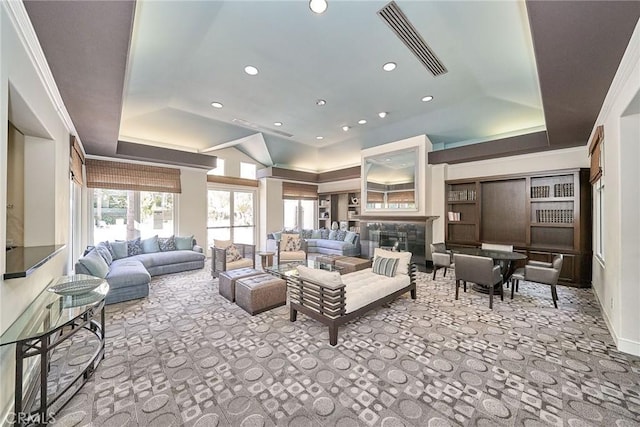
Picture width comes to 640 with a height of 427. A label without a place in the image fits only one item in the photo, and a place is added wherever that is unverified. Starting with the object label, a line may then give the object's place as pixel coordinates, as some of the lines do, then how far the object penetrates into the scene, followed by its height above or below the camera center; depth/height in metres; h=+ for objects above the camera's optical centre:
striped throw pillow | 3.77 -0.82
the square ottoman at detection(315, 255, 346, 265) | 5.21 -1.02
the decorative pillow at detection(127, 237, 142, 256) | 5.47 -0.75
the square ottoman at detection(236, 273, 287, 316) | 3.35 -1.13
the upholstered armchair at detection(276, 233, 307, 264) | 5.88 -0.89
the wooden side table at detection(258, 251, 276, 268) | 5.27 -1.01
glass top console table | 1.53 -0.78
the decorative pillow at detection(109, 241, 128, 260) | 5.17 -0.76
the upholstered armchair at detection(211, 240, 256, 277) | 4.73 -0.88
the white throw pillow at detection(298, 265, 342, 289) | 2.75 -0.74
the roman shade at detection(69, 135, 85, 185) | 3.70 +0.88
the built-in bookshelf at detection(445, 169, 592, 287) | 4.47 -0.03
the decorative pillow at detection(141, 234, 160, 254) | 5.71 -0.75
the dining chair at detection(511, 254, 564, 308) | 3.59 -0.92
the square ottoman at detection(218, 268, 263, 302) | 3.79 -1.06
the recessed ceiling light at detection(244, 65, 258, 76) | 3.62 +2.15
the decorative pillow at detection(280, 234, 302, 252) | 6.18 -0.74
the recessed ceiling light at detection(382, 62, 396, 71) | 3.47 +2.12
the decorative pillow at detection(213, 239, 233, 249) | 5.17 -0.63
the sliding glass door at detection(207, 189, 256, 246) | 7.80 -0.05
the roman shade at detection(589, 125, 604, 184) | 3.20 +0.89
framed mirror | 6.21 +0.88
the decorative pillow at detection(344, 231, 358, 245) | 7.81 -0.77
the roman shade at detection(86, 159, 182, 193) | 5.48 +0.89
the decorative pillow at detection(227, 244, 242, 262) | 4.91 -0.82
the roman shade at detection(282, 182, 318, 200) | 9.02 +0.86
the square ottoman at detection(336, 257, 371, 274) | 4.80 -1.03
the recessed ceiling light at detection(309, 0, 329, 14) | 2.42 +2.09
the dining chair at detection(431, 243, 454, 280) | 4.86 -0.86
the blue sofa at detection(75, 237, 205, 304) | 3.57 -0.98
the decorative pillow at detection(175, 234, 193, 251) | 6.11 -0.74
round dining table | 3.92 -0.70
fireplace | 6.07 -0.58
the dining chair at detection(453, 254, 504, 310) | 3.57 -0.87
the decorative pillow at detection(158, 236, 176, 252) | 5.94 -0.74
